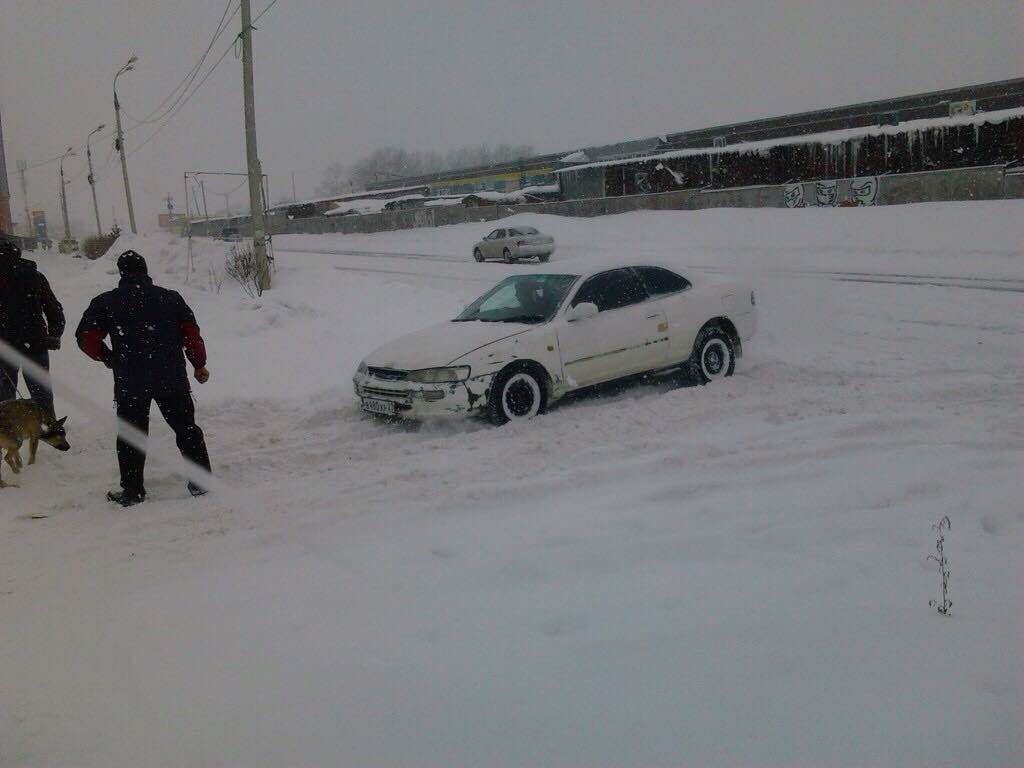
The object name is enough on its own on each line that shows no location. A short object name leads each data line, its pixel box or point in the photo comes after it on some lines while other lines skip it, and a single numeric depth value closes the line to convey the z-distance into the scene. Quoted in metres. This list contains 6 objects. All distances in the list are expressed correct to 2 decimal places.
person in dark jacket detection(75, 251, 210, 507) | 4.72
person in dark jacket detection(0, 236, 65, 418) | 4.88
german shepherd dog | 4.69
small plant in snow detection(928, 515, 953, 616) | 3.07
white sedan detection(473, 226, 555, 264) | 25.14
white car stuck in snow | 6.22
